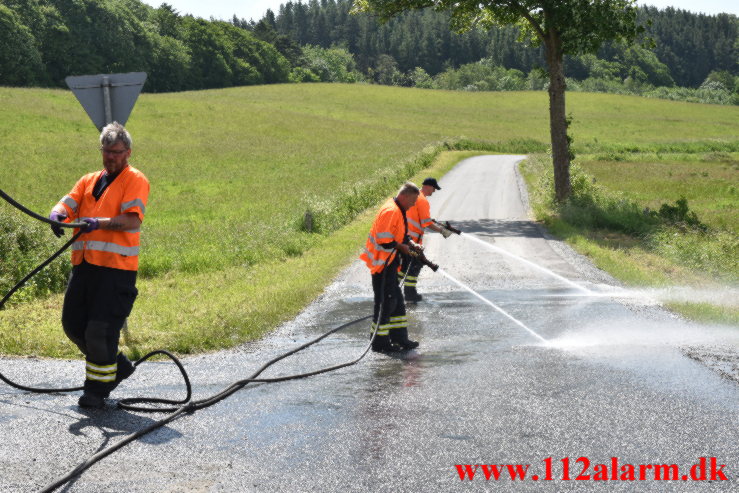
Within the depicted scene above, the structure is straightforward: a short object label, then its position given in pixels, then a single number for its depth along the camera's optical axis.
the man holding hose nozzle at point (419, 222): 11.01
